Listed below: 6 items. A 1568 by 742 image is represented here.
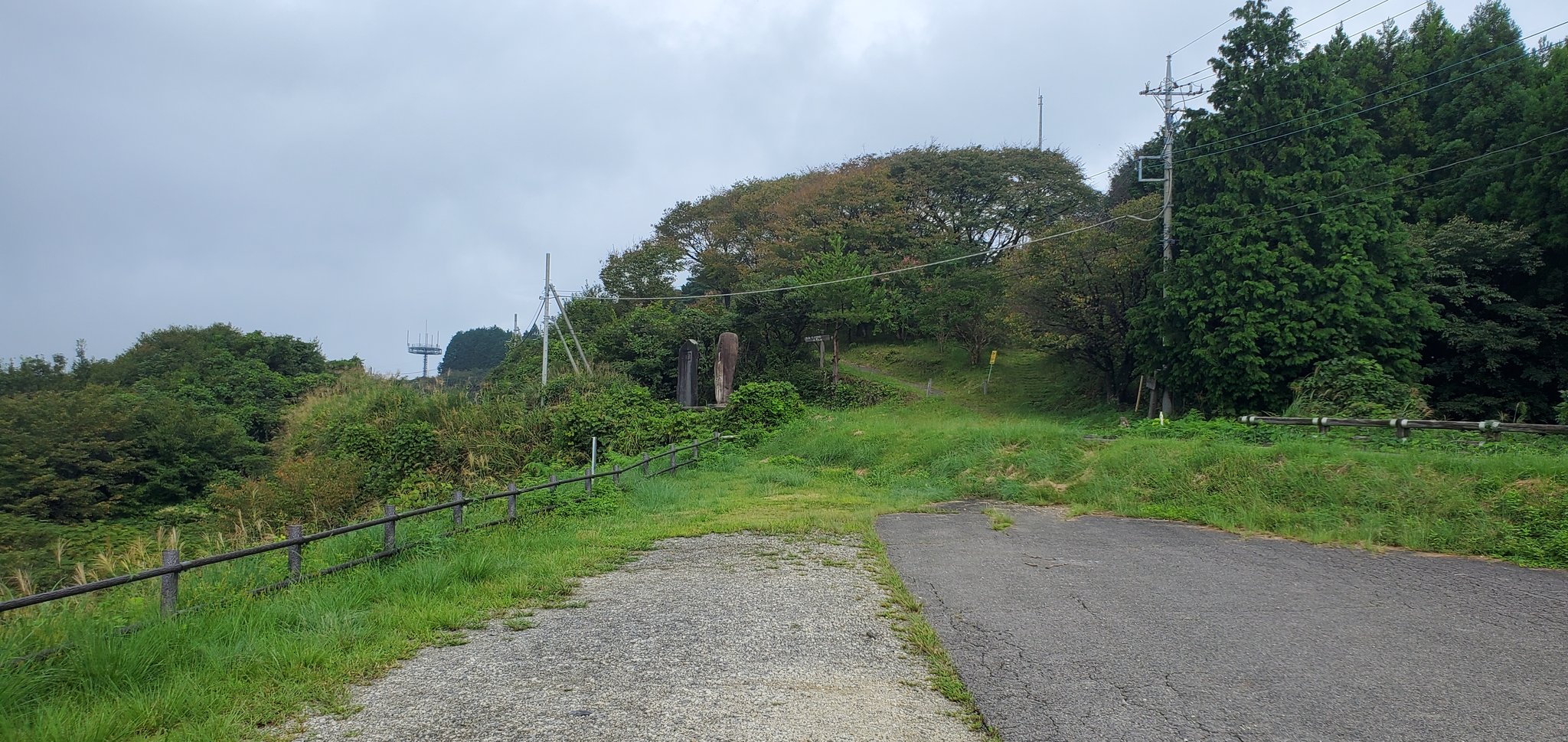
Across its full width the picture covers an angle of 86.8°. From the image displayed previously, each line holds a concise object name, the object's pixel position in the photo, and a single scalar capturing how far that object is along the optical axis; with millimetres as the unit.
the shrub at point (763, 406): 22359
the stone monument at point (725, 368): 25531
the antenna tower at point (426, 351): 80188
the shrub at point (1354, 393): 16031
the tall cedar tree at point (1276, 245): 20094
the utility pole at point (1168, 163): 23656
